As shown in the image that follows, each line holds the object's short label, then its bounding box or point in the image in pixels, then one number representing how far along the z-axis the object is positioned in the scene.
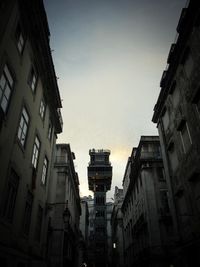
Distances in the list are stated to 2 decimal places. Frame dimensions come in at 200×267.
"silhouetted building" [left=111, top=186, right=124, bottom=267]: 55.16
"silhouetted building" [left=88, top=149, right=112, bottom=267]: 101.94
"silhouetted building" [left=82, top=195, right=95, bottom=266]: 98.19
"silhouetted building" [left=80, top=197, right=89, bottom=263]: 78.06
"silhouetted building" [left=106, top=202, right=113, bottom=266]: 98.57
